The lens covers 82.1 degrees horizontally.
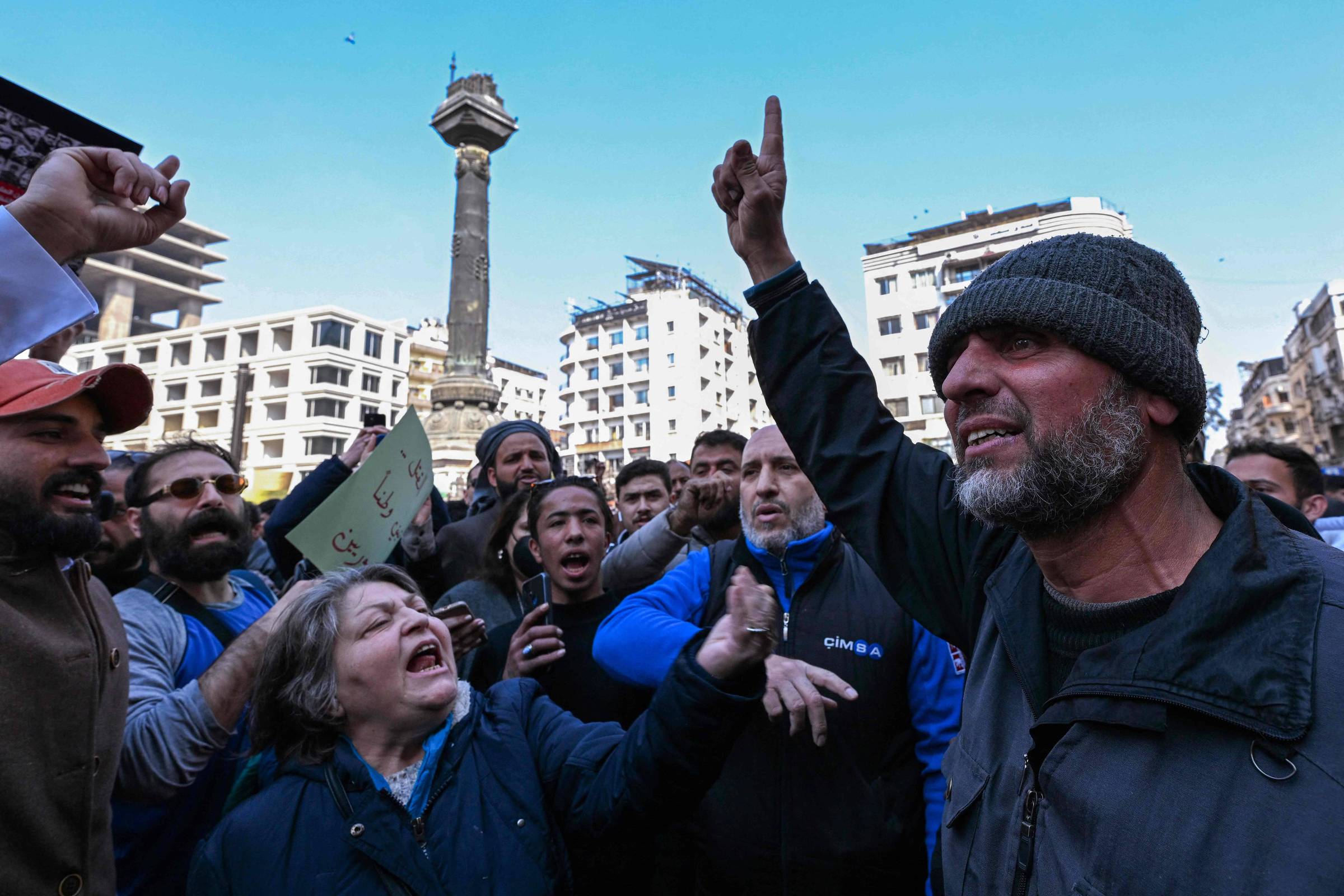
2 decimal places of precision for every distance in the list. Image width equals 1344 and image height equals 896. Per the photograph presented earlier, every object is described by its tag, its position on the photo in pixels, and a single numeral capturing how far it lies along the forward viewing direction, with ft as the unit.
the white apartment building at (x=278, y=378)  208.23
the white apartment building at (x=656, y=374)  212.64
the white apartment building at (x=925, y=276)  157.69
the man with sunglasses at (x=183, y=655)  7.75
